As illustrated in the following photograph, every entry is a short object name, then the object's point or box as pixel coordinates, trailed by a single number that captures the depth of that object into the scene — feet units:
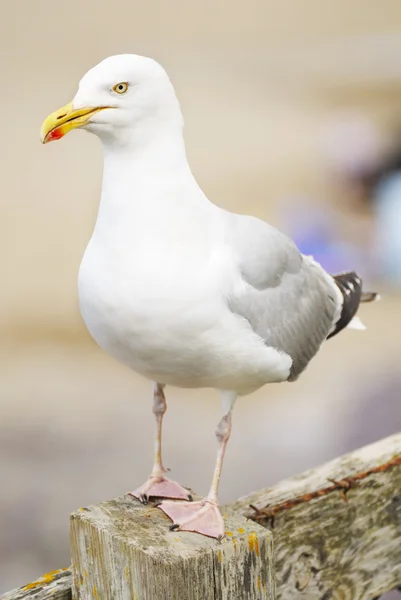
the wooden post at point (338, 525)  15.21
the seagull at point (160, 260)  14.91
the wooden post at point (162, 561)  14.62
